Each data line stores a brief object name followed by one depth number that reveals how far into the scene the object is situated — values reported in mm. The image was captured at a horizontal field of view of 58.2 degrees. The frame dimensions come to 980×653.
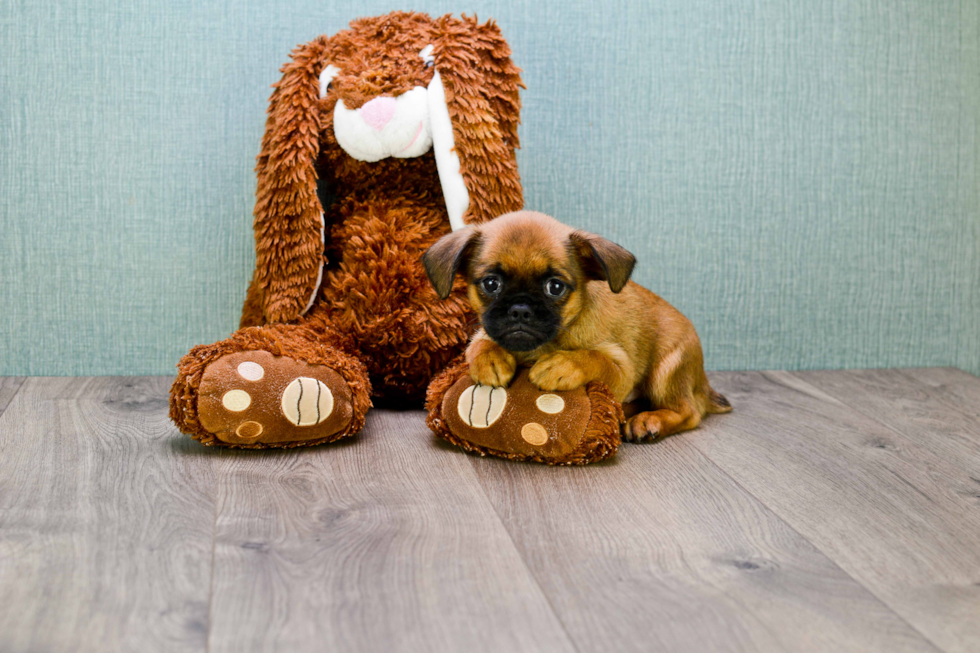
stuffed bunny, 1843
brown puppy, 1566
